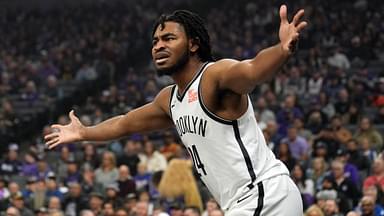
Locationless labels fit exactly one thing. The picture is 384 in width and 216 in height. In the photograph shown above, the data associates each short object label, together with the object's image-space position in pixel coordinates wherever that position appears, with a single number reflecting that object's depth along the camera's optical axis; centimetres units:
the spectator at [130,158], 1291
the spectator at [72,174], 1277
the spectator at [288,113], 1372
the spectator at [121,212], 1009
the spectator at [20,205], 1132
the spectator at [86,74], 2031
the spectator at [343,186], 1011
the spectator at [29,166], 1381
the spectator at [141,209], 1012
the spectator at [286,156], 1144
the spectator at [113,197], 1123
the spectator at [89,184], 1222
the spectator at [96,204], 1099
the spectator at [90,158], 1343
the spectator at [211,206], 967
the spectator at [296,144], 1213
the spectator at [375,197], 901
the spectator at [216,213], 908
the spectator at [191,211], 948
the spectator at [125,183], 1161
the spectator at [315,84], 1553
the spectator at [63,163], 1358
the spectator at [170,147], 1269
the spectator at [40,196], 1210
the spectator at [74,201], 1171
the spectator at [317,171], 1091
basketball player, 448
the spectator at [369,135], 1198
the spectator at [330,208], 920
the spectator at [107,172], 1233
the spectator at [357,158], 1107
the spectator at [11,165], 1412
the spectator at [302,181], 1069
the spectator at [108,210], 1048
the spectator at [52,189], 1214
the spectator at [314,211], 867
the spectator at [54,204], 1112
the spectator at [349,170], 1049
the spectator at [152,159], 1245
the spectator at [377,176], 984
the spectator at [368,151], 1129
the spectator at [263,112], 1403
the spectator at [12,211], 1040
